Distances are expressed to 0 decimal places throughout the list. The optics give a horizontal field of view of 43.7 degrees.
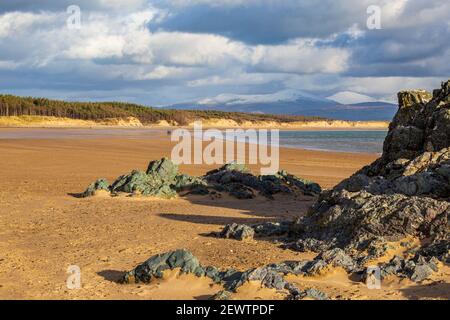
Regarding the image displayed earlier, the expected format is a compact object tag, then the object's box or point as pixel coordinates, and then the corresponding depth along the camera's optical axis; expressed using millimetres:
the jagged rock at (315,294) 5711
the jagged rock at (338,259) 6731
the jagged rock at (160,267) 6473
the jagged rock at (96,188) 13570
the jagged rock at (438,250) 6857
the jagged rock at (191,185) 14062
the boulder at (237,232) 9000
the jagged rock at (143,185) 13656
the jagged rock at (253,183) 14125
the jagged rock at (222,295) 5738
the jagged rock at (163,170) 14752
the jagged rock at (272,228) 9281
